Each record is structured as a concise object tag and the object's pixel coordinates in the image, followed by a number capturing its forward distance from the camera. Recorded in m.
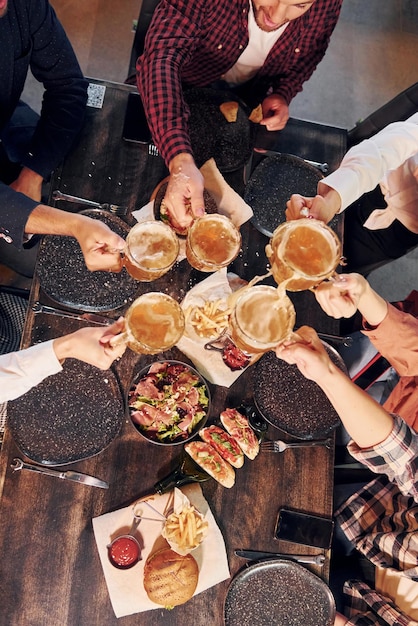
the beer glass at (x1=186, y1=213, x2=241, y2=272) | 1.93
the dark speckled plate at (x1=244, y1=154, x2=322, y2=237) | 2.22
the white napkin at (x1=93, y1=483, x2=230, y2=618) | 1.83
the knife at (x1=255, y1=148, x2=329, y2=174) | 2.32
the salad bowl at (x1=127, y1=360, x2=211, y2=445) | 1.93
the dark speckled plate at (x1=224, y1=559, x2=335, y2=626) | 1.88
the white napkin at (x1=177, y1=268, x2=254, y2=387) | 2.04
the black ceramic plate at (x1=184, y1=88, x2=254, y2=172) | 2.25
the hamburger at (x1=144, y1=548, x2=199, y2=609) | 1.80
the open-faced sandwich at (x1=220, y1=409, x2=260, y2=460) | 1.96
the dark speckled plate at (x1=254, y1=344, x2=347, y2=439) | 2.03
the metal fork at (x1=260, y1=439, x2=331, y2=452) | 2.00
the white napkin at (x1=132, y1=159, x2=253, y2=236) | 2.20
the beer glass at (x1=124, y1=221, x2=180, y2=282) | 1.87
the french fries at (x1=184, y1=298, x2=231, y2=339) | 1.98
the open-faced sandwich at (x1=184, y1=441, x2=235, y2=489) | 1.93
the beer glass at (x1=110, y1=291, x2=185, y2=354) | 1.72
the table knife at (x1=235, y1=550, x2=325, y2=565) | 1.93
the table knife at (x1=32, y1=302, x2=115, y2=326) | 1.99
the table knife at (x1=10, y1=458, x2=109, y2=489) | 1.86
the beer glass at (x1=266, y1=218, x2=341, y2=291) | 1.76
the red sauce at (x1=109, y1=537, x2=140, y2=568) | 1.84
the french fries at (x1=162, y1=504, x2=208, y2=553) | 1.83
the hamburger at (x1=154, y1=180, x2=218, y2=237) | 2.07
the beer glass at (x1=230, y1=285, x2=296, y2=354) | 1.74
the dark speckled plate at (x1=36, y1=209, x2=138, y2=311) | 2.01
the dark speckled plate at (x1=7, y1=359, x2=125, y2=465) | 1.89
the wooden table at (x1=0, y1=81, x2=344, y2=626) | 1.82
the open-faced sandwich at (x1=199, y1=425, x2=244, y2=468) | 1.94
